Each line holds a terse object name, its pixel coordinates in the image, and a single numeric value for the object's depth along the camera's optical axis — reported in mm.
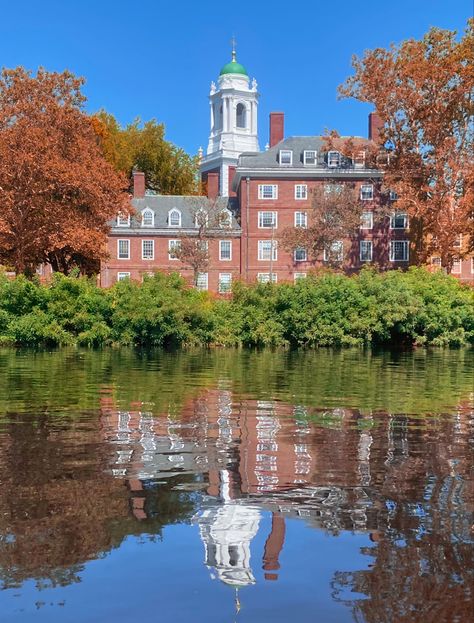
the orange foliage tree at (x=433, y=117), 50906
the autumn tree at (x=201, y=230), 59250
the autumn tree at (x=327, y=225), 60844
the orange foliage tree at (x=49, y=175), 41688
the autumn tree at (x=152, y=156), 76625
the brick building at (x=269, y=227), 66875
